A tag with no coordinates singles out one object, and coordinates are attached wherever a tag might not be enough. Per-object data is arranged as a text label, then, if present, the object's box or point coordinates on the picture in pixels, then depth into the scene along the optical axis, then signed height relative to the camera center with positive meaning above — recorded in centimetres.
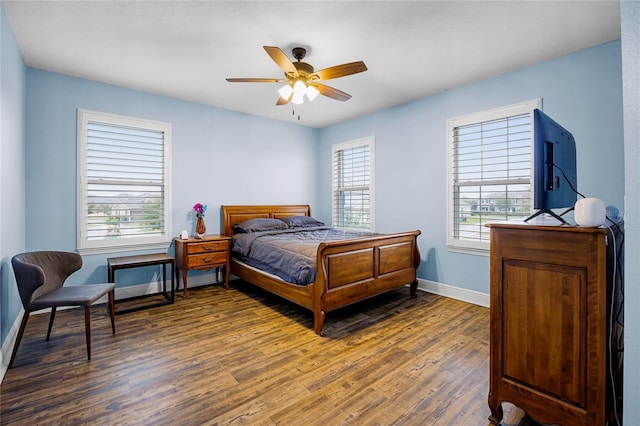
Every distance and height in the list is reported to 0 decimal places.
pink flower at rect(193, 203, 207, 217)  410 +7
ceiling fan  242 +125
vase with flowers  411 -11
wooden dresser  128 -53
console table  319 -56
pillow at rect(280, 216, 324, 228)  485 -13
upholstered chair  211 -60
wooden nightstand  375 -55
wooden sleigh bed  277 -67
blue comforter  290 -42
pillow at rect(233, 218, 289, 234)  436 -18
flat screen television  144 +26
